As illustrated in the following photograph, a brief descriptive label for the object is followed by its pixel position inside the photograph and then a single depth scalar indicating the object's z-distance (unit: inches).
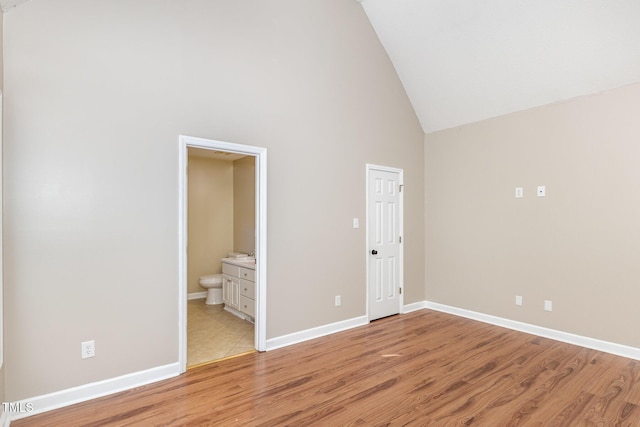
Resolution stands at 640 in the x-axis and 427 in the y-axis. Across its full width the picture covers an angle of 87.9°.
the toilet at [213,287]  207.6
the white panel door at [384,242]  178.7
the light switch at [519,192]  165.8
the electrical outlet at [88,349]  99.9
